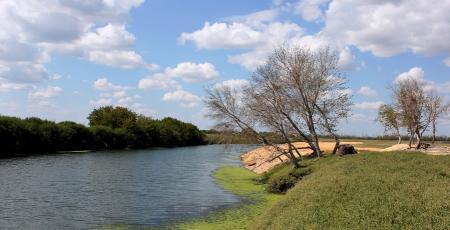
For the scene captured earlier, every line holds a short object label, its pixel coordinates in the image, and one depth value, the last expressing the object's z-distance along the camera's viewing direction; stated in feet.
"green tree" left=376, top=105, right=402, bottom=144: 230.58
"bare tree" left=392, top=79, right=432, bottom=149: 187.32
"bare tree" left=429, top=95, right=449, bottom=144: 185.98
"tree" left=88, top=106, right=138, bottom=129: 454.40
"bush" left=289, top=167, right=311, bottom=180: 121.08
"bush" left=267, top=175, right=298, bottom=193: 120.37
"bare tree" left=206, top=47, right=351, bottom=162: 147.84
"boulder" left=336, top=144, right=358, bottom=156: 134.31
